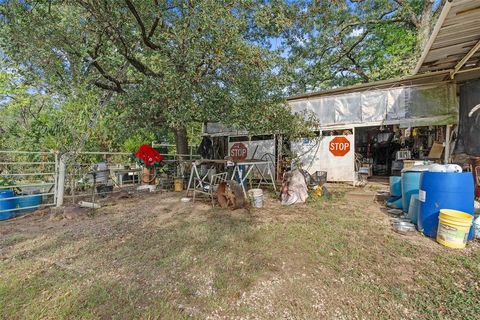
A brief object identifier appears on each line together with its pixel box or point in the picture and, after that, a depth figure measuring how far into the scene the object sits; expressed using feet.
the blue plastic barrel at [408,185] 12.41
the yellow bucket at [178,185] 23.81
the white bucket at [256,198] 15.72
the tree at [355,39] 30.60
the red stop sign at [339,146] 24.43
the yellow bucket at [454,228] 8.79
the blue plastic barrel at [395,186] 15.28
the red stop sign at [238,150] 31.22
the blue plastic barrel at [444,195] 9.64
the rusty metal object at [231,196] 15.47
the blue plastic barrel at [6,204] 14.20
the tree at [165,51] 16.42
